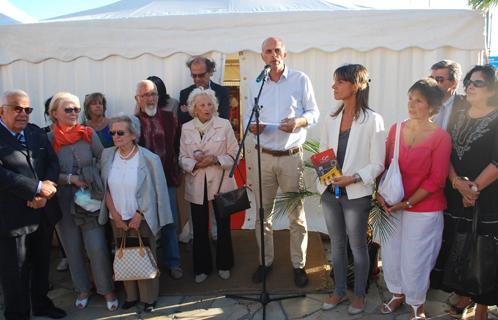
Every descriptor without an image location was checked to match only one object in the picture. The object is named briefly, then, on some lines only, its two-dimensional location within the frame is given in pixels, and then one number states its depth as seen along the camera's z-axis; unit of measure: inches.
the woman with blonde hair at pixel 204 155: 154.8
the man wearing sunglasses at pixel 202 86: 173.2
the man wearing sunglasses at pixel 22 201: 125.5
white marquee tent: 186.2
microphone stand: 131.3
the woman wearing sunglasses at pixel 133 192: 140.8
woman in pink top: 118.9
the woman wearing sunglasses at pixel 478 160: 115.3
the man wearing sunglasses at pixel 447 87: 130.7
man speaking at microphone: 150.6
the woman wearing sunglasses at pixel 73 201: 141.8
